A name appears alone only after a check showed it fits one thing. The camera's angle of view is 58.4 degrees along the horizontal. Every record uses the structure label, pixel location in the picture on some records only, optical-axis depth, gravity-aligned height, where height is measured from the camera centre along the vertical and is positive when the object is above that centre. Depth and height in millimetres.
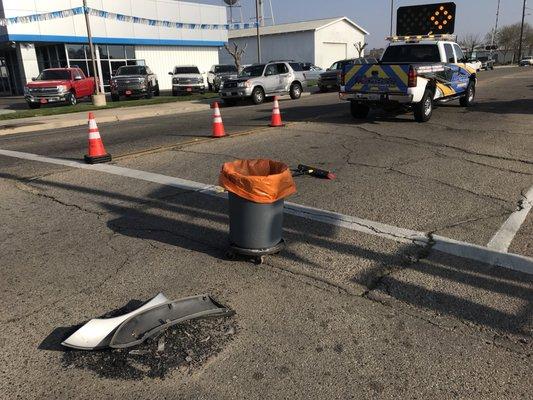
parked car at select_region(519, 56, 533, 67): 77938 -1720
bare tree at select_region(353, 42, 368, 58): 55141 +1639
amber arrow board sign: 15133 +1165
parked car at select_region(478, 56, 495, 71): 58938 -1246
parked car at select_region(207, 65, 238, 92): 28766 -452
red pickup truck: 20906 -593
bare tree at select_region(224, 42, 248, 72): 31700 +497
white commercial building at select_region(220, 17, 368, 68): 54188 +2482
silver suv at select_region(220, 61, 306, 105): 20516 -813
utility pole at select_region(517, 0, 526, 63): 90725 +3066
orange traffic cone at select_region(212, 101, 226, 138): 10842 -1312
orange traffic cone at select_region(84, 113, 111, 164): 8359 -1348
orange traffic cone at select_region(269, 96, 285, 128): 12484 -1400
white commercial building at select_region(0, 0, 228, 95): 26922 +2191
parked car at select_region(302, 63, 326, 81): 33497 -697
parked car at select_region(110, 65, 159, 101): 24125 -587
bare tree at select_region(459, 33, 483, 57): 107675 +2849
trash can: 3855 -1096
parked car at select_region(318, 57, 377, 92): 27250 -1027
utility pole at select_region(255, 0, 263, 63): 31294 +3625
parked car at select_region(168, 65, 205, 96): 26688 -819
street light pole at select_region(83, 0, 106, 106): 21286 -1189
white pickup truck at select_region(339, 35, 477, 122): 11258 -477
